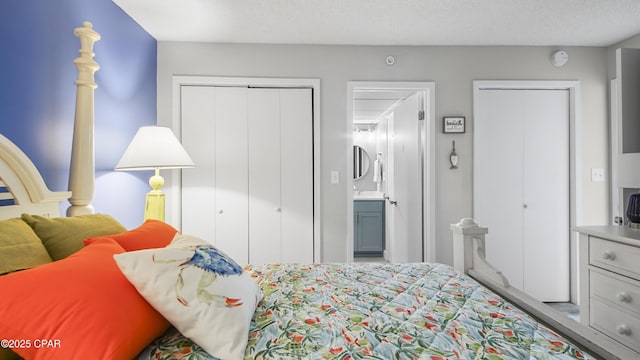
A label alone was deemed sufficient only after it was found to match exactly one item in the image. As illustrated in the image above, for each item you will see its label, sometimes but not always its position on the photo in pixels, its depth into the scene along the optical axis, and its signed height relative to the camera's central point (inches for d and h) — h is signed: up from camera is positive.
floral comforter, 35.5 -18.1
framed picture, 125.2 +21.0
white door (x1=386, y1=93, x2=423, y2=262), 131.2 -1.8
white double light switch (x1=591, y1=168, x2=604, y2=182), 126.0 +2.2
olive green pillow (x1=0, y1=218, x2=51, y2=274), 39.1 -8.3
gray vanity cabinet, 194.1 -26.3
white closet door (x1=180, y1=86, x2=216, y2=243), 122.9 +9.2
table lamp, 85.0 +6.4
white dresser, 72.9 -23.3
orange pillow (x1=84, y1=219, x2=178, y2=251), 49.7 -8.8
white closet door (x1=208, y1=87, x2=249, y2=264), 123.5 +3.4
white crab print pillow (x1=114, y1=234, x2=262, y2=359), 34.8 -12.7
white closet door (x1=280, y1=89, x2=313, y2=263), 124.7 +2.2
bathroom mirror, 214.4 +12.2
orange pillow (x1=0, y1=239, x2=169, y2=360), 29.6 -12.6
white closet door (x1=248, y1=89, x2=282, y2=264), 124.2 +0.8
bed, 31.0 -15.2
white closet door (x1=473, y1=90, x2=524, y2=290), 128.4 +5.7
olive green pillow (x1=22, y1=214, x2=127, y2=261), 47.3 -7.7
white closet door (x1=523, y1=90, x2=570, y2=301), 128.5 -3.6
